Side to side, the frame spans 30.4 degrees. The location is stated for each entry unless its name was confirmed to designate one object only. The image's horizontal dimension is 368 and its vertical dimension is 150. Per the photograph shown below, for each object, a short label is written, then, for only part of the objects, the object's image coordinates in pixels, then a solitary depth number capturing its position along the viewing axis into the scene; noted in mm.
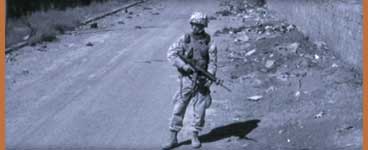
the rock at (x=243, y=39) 16773
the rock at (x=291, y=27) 17088
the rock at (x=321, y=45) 12980
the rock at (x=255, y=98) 9945
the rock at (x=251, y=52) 14275
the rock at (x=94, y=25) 22188
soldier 6770
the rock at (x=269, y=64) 12391
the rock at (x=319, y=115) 8184
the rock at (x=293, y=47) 13345
